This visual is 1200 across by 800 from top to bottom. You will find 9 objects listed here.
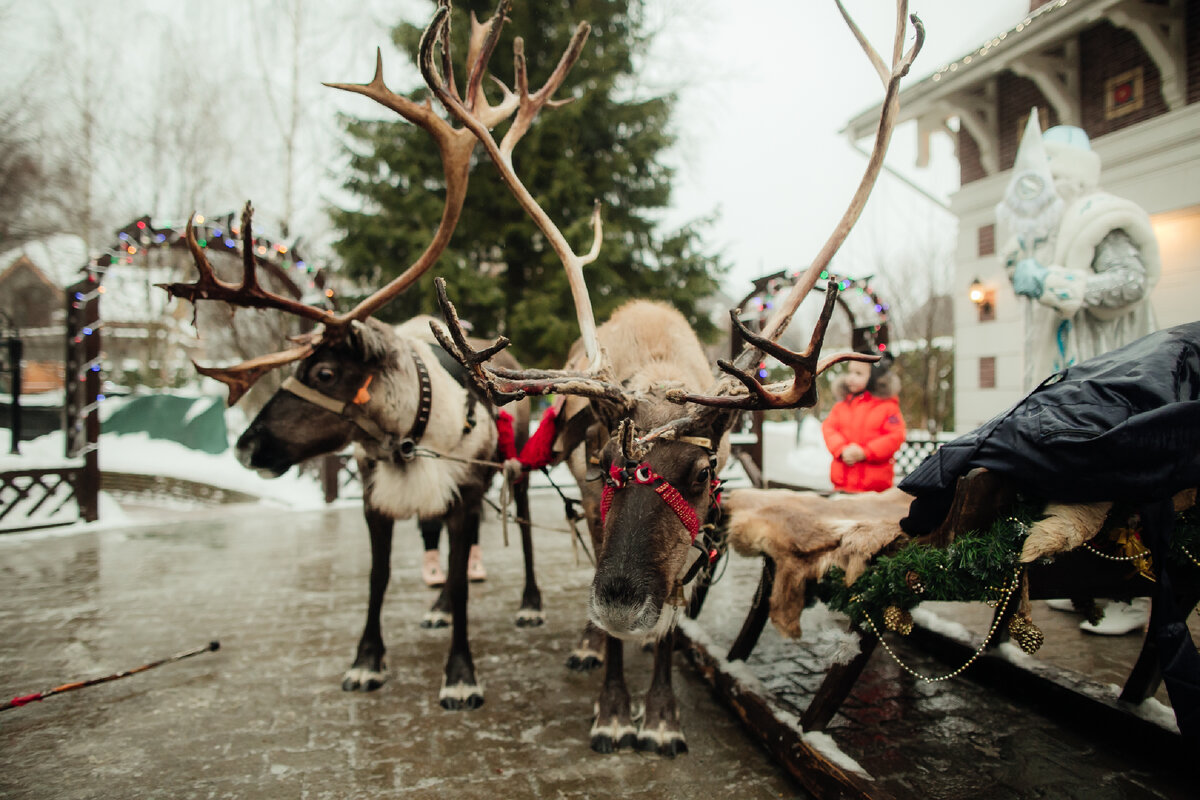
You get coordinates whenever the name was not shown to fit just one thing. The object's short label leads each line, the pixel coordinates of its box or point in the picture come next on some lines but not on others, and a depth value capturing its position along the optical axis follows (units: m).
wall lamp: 10.00
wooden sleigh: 2.34
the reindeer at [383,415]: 3.83
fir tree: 11.67
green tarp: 13.35
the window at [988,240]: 9.94
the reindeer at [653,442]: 2.53
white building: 6.88
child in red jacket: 4.82
